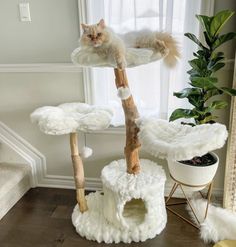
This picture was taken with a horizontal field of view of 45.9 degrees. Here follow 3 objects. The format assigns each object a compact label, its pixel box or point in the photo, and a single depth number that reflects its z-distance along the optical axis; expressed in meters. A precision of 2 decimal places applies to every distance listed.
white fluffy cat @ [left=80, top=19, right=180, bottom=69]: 1.38
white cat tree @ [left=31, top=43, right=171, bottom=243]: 1.56
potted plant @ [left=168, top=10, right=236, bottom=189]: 1.50
